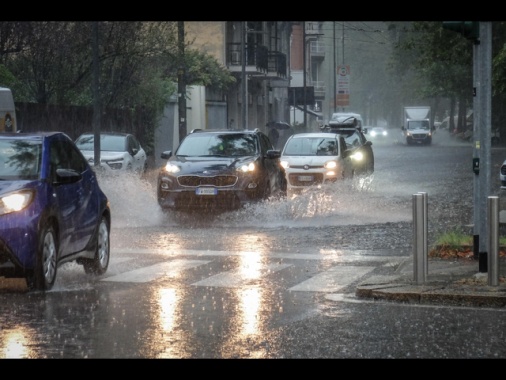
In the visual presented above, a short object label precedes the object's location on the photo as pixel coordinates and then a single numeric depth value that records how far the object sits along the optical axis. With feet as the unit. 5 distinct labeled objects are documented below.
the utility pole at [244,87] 152.35
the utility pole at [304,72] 246.68
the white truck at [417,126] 279.69
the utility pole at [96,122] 107.96
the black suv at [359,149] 113.22
